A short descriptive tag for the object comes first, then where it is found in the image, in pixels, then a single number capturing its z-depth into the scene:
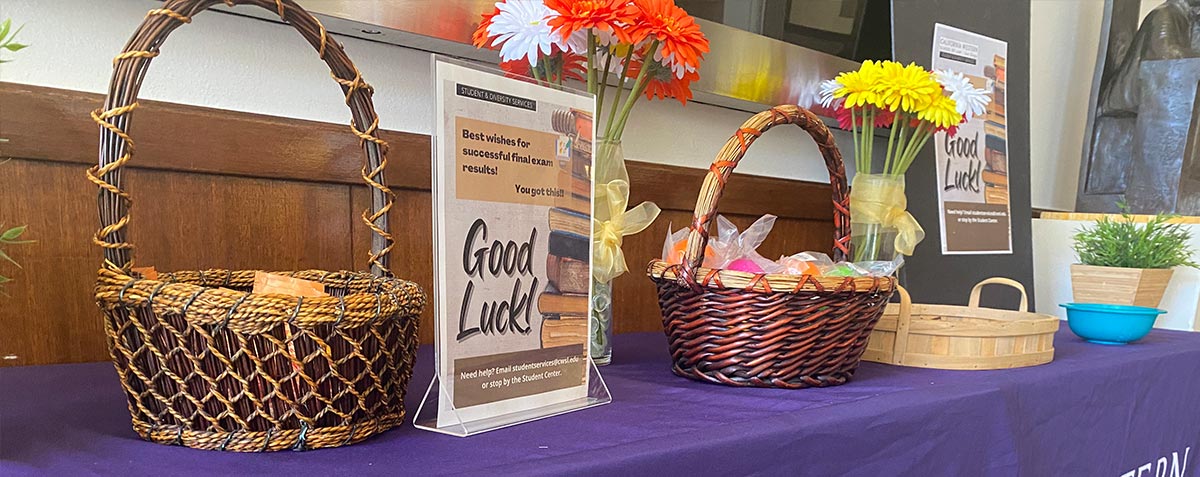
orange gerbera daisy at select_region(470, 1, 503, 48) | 0.79
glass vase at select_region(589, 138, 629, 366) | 0.81
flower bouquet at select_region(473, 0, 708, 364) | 0.72
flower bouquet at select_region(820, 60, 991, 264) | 1.07
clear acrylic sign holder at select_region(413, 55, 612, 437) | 0.52
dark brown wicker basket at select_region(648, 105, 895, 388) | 0.71
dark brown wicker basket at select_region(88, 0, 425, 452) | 0.46
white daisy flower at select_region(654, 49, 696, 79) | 0.79
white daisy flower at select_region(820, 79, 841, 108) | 1.20
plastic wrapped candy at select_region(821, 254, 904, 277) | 0.81
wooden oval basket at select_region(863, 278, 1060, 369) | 0.91
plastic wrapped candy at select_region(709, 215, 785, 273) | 0.82
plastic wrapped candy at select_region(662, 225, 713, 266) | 0.80
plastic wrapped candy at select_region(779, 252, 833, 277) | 0.78
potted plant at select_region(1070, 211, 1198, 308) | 1.51
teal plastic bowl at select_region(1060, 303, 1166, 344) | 1.17
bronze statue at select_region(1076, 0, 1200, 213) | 2.07
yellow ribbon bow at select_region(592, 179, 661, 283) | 0.79
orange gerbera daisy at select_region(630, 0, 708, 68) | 0.73
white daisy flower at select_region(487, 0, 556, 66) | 0.74
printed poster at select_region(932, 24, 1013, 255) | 1.53
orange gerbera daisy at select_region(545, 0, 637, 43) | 0.71
